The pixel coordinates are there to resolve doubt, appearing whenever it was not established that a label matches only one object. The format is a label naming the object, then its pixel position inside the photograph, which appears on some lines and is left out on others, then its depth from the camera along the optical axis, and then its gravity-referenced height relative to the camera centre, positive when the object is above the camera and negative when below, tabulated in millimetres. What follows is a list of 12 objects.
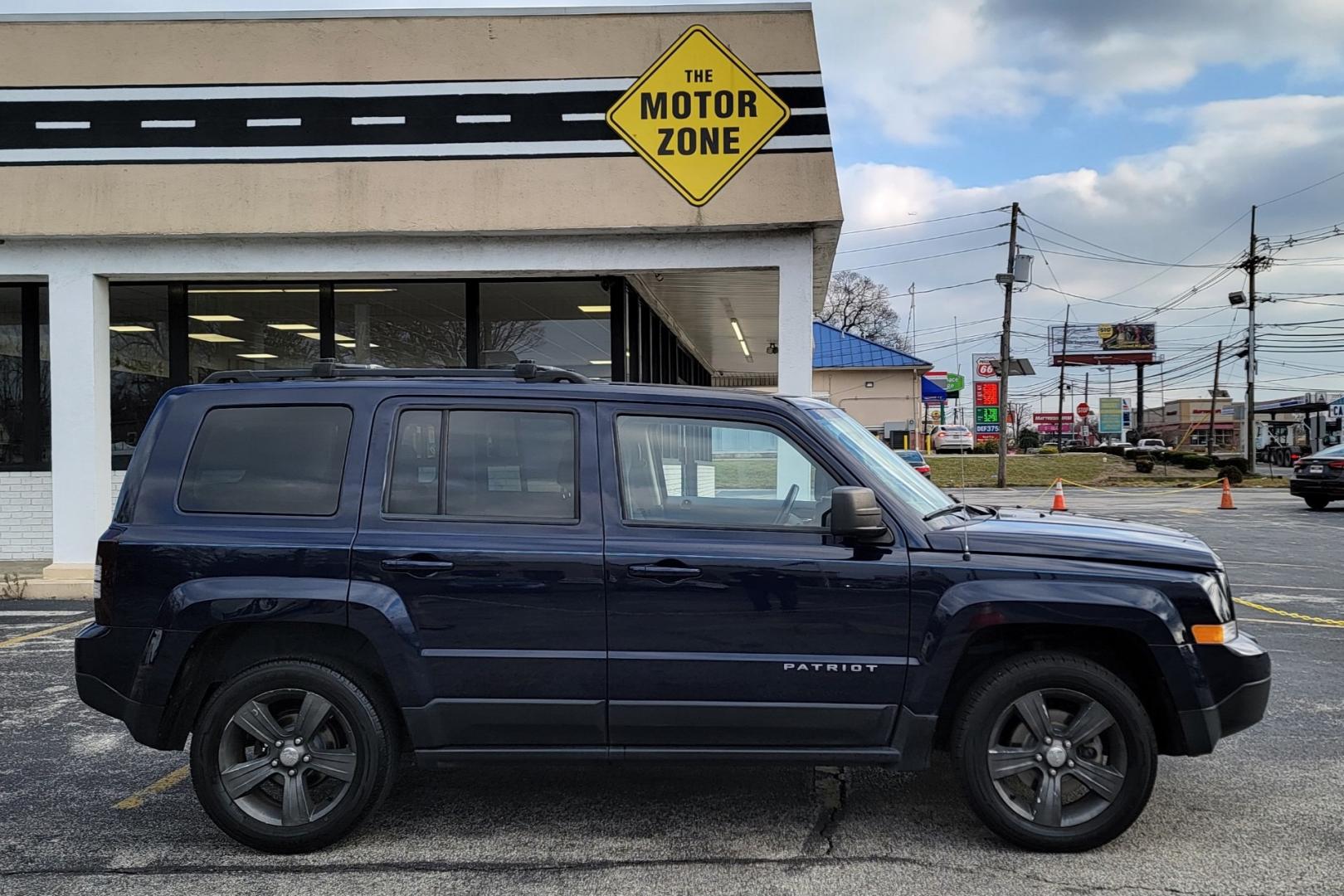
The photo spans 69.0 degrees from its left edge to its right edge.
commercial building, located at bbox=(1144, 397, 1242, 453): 84238 +800
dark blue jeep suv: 3760 -702
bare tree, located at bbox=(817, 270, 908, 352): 84438 +11280
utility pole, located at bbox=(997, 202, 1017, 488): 35156 +3021
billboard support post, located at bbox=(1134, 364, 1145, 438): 87375 +3077
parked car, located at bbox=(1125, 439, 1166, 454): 72769 -878
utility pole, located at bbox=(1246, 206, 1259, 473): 40656 +2157
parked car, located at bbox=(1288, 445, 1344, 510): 20906 -1001
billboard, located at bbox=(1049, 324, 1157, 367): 102688 +9557
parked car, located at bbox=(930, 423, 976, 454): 57622 -181
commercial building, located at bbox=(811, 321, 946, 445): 48344 +2934
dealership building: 10125 +2961
